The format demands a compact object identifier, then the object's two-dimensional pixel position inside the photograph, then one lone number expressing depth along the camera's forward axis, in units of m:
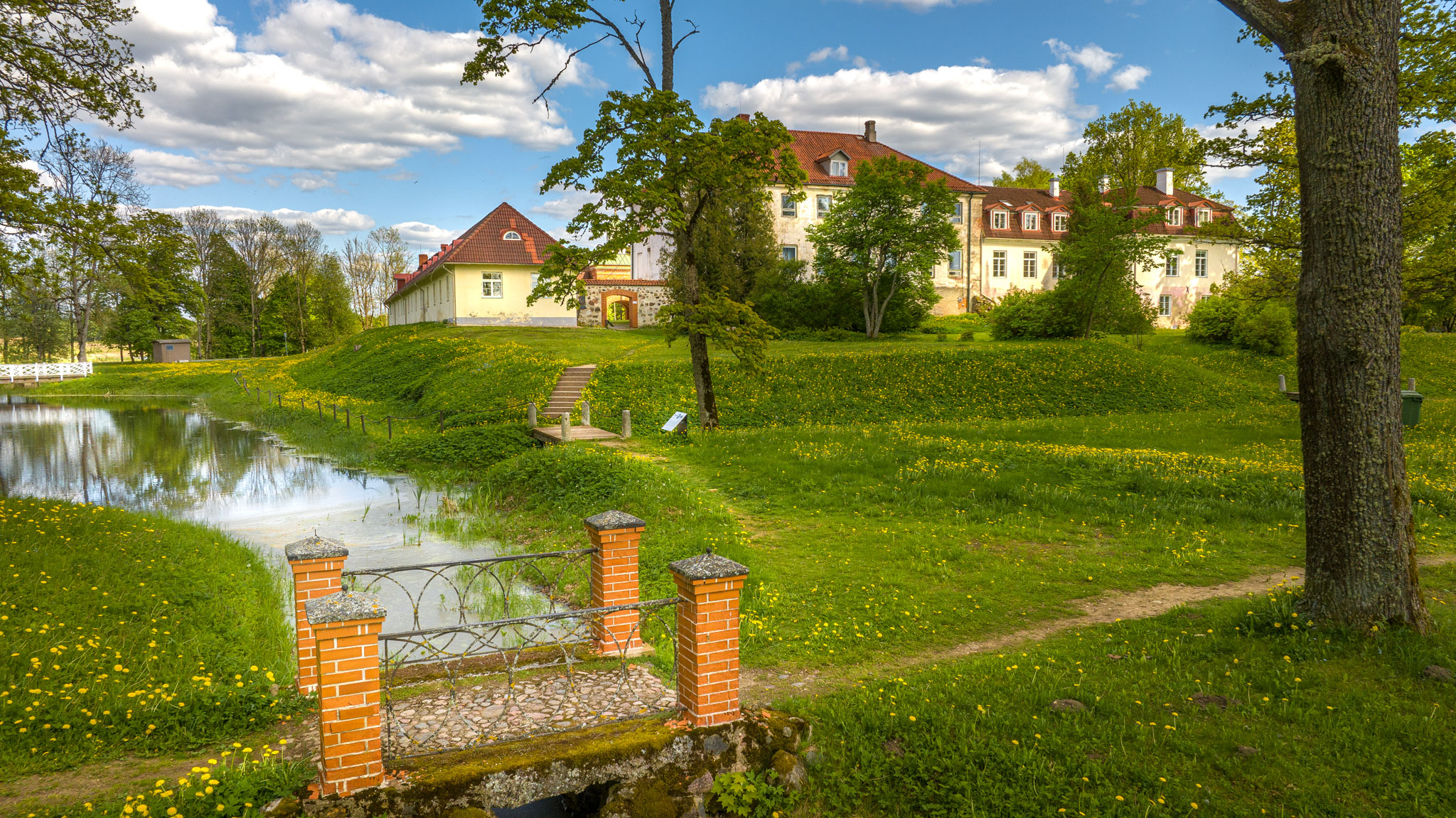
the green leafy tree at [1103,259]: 33.41
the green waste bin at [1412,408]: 20.19
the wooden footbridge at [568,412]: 20.19
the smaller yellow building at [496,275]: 42.88
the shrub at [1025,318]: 36.47
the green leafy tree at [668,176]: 16.84
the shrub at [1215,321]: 36.25
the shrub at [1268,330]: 33.97
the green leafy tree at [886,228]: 36.22
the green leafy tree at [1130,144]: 50.31
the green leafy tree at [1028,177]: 65.75
